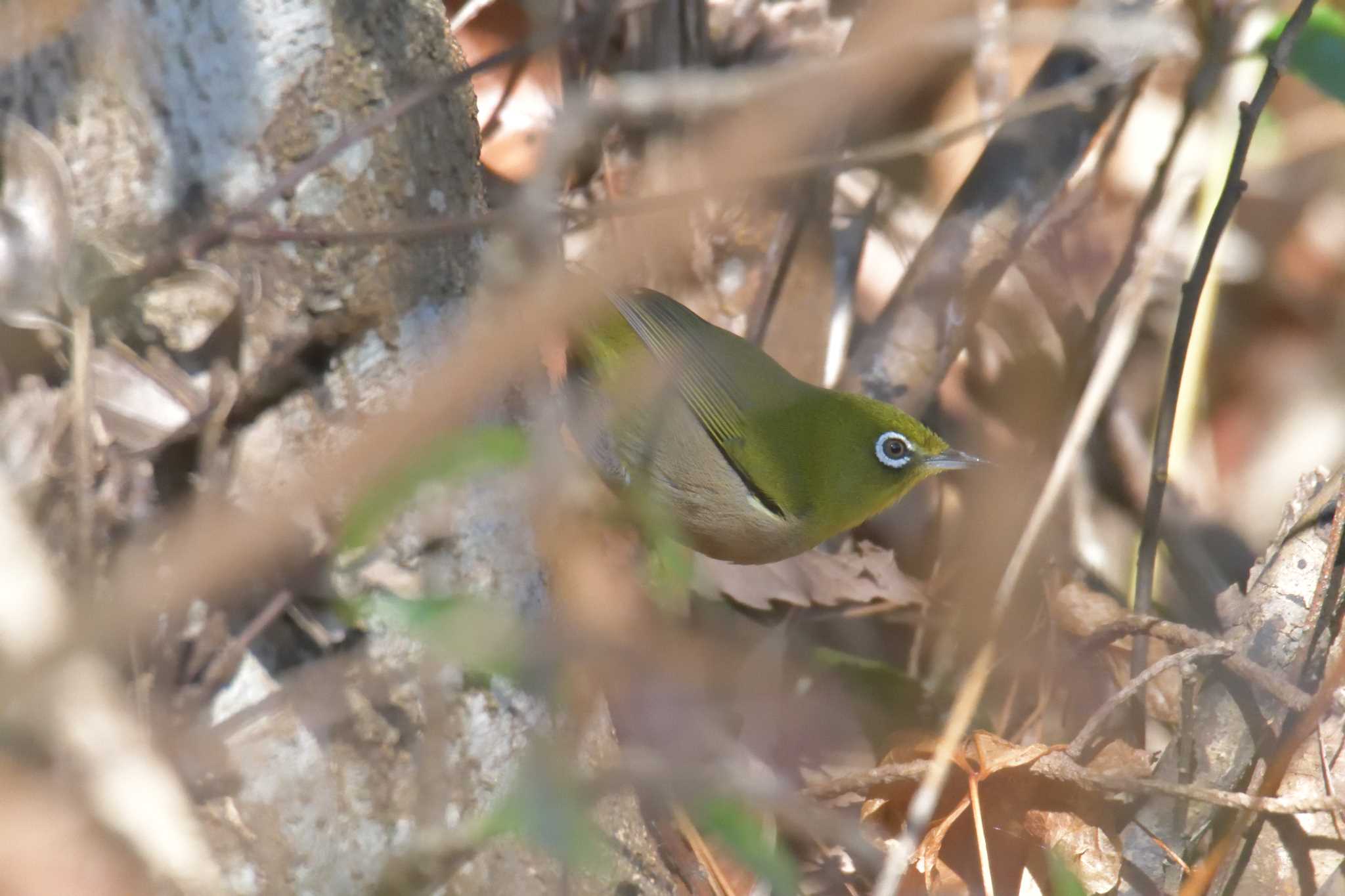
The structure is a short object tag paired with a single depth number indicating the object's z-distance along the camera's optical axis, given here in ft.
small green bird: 19.62
